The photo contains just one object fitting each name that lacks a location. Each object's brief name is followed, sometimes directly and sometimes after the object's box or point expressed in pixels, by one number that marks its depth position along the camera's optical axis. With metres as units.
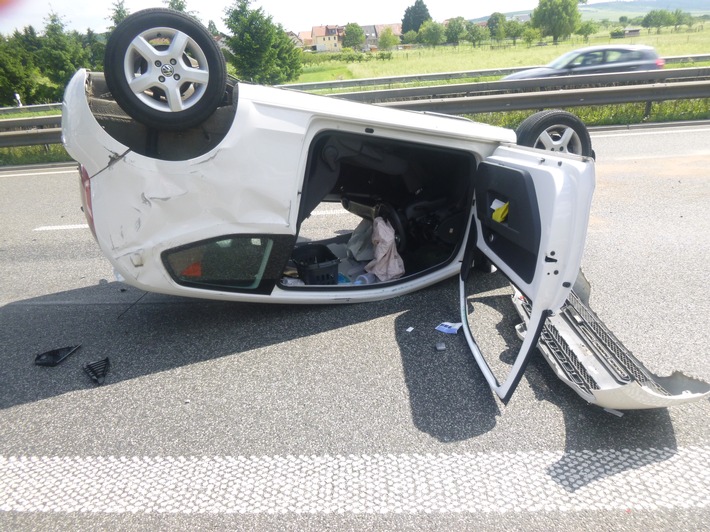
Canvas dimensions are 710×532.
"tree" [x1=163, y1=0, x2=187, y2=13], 42.97
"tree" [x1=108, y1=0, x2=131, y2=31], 46.62
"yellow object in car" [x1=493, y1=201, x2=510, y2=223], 2.90
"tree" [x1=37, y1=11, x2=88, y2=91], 36.09
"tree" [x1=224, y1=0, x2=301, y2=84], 35.94
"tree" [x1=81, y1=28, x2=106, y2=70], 36.96
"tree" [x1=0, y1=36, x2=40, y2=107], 29.89
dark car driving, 12.97
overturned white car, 2.45
